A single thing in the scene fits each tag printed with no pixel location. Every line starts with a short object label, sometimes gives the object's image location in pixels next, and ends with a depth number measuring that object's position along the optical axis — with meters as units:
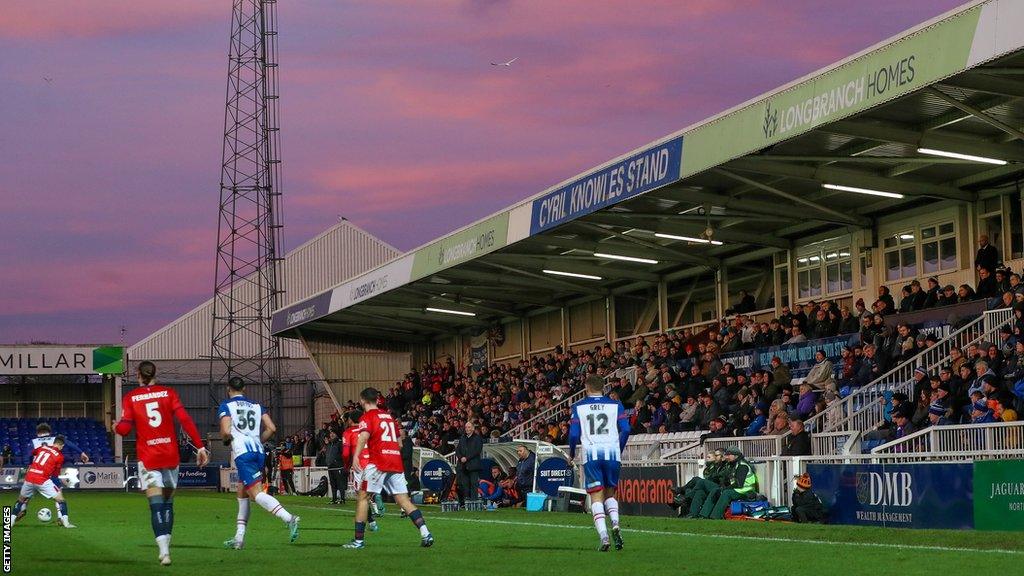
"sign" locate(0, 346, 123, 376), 57.41
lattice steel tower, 58.41
